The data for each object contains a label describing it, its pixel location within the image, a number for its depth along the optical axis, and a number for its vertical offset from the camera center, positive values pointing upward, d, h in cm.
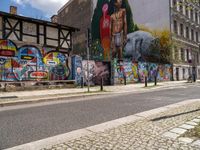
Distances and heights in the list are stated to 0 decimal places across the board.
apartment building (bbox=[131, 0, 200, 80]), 2436 +899
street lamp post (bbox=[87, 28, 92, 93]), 1087 +294
